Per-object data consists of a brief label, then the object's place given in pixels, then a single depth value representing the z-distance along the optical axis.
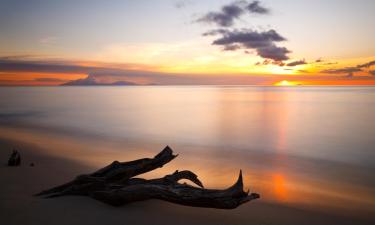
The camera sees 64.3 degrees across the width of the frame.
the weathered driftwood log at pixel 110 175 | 6.20
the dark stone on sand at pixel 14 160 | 10.05
